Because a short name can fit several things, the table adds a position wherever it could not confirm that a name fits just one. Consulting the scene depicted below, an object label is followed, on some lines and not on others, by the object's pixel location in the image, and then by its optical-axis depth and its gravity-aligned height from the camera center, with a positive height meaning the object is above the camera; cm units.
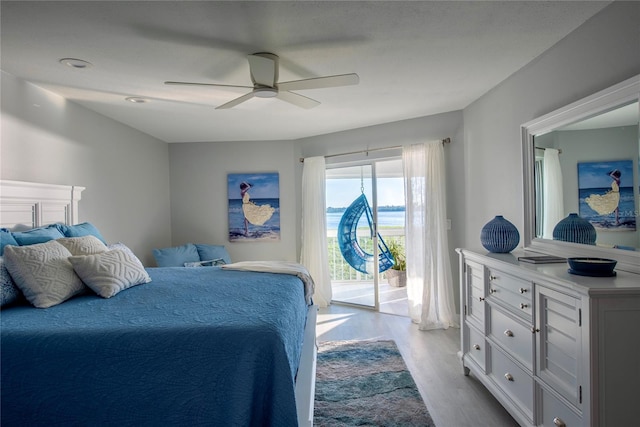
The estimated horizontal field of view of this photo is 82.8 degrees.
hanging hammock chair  473 -42
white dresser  145 -64
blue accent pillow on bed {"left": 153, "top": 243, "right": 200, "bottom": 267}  433 -48
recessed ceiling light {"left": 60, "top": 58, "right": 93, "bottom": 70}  238 +104
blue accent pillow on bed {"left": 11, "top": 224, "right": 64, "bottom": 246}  225 -11
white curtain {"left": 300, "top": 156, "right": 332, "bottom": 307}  485 -25
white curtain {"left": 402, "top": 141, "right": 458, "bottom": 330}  396 -33
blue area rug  221 -125
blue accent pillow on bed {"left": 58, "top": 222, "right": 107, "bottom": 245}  263 -9
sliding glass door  460 -17
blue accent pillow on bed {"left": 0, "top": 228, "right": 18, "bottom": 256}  209 -12
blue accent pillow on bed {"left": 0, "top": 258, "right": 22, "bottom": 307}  183 -36
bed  139 -61
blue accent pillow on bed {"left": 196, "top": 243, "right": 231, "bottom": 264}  478 -50
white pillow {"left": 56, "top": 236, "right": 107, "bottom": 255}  229 -18
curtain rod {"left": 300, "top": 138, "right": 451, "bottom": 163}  399 +77
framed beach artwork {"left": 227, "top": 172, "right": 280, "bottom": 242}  519 +12
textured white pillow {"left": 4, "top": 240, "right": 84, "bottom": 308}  188 -30
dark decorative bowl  163 -27
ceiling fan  230 +86
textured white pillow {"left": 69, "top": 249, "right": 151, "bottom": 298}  205 -32
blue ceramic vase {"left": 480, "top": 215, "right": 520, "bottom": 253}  247 -19
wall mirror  176 +20
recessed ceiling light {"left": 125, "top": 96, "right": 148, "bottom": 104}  317 +105
